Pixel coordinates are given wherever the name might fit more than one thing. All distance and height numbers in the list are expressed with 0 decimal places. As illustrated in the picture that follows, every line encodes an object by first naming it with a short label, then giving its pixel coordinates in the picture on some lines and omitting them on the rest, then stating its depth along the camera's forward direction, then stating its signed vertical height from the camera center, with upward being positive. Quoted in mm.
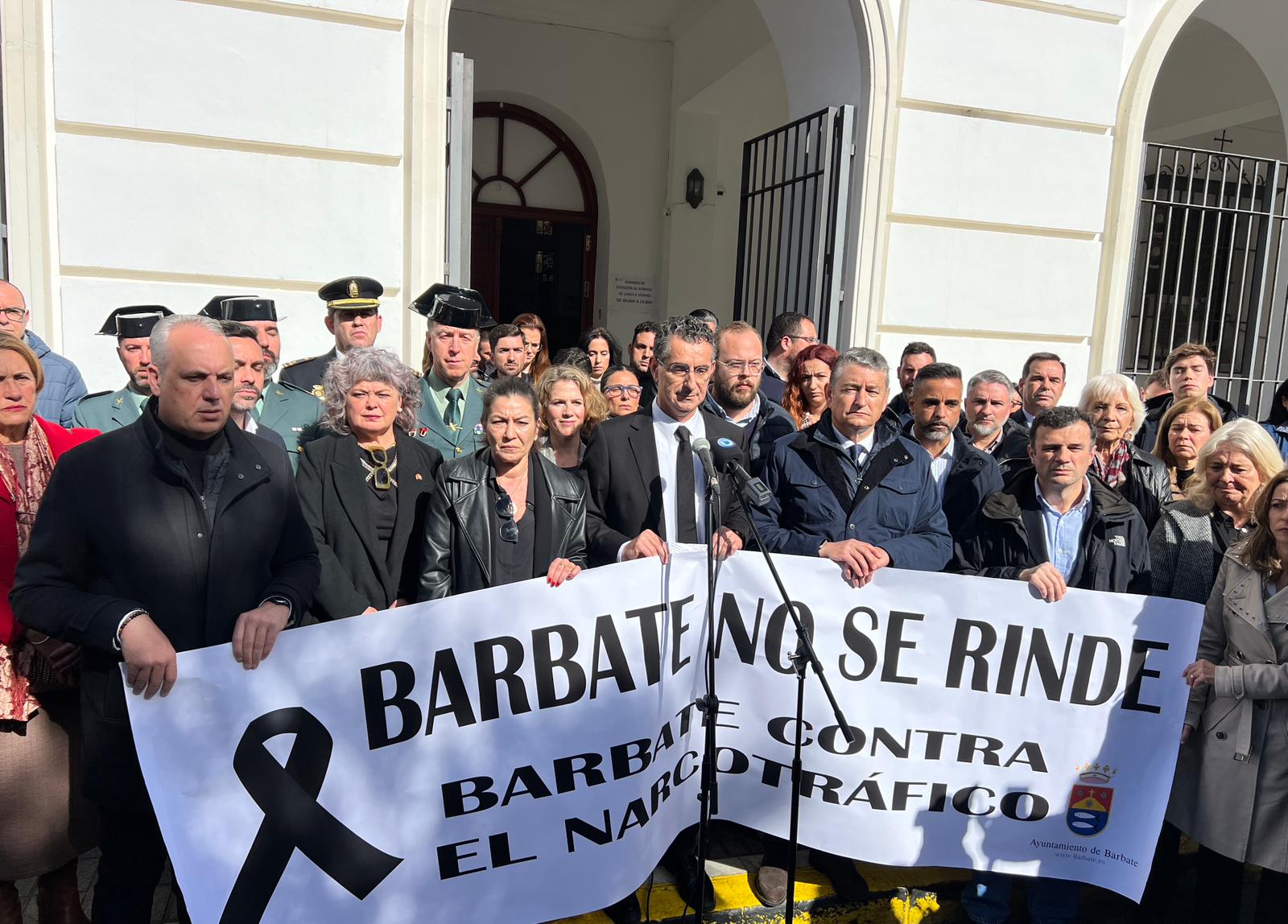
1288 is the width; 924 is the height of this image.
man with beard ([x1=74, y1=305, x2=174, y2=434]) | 3803 -339
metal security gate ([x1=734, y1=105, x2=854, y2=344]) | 6664 +965
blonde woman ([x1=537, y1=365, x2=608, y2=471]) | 3861 -335
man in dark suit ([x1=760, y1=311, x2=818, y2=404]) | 5797 +9
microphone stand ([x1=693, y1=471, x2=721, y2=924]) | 2728 -1138
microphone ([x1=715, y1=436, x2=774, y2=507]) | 2650 -395
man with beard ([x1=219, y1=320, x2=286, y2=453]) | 3428 -241
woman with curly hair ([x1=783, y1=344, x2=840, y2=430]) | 4691 -210
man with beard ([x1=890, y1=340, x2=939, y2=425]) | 5672 -94
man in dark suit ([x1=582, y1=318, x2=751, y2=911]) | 3504 -524
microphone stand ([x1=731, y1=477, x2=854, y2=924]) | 2557 -1026
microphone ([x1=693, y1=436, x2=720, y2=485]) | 2691 -344
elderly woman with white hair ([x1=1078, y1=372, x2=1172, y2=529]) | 3873 -415
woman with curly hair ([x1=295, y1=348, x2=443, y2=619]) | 3182 -588
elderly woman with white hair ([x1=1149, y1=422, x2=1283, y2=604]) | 3336 -560
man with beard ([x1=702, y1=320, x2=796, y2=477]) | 4195 -237
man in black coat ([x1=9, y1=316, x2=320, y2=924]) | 2371 -681
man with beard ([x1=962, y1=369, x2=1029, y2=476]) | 4602 -322
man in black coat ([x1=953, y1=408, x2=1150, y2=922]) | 3221 -632
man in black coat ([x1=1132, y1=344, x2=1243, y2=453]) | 5125 -43
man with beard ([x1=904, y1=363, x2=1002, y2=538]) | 3889 -440
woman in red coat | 2619 -1217
